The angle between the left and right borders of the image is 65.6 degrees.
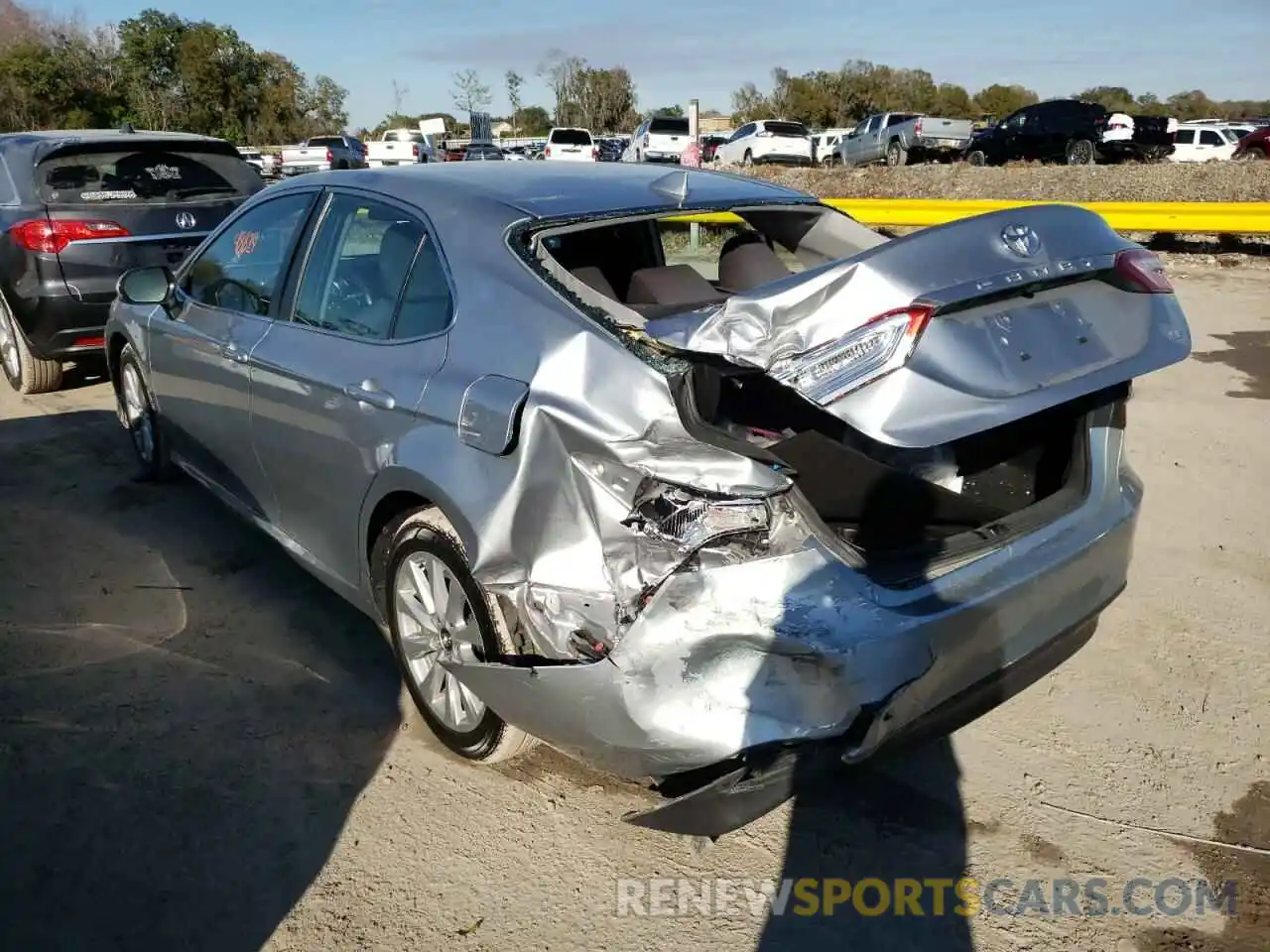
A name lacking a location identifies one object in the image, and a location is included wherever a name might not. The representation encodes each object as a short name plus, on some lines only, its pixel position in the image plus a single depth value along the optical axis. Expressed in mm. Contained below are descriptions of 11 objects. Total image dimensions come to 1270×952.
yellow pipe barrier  10922
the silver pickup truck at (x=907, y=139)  25000
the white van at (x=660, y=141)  28858
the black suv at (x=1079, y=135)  22281
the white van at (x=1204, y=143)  26109
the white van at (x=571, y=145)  31047
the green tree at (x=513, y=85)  70938
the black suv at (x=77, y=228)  6379
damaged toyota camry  2201
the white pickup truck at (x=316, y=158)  34250
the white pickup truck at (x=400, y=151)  39216
